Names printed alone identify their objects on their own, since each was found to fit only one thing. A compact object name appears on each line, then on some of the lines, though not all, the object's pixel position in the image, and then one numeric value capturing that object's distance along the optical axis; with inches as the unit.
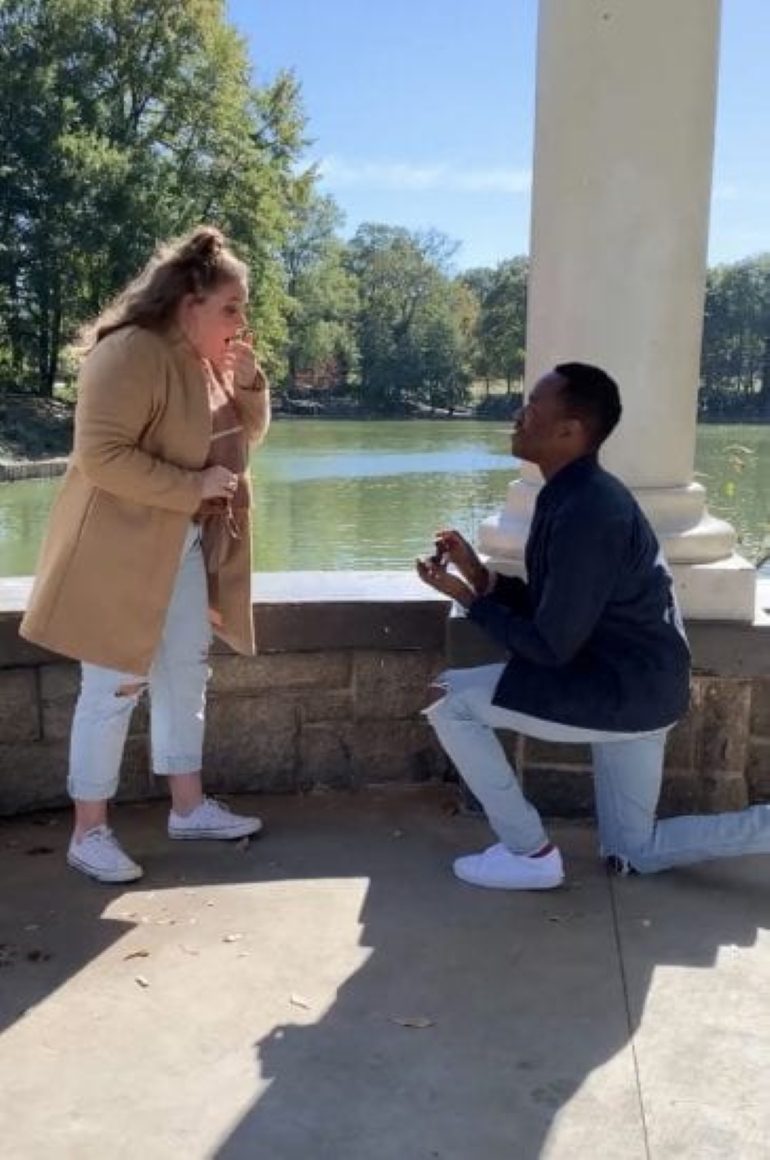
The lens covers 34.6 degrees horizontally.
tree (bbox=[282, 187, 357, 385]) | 2352.4
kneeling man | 98.5
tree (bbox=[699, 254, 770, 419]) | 2819.9
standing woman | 105.1
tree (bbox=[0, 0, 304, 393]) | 1389.0
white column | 121.0
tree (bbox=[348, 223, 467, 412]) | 2822.3
